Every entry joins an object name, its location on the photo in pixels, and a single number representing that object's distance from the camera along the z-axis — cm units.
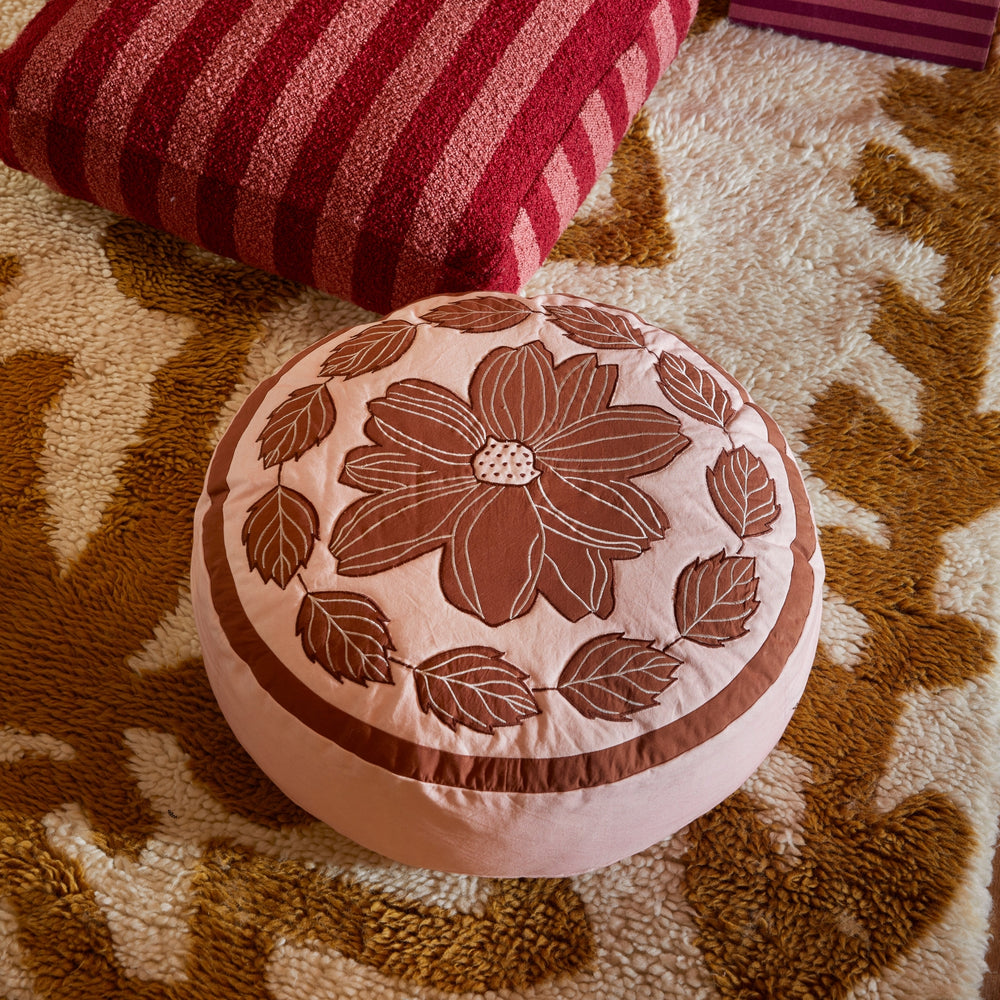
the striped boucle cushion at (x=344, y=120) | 108
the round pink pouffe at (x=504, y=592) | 79
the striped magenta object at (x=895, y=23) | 157
